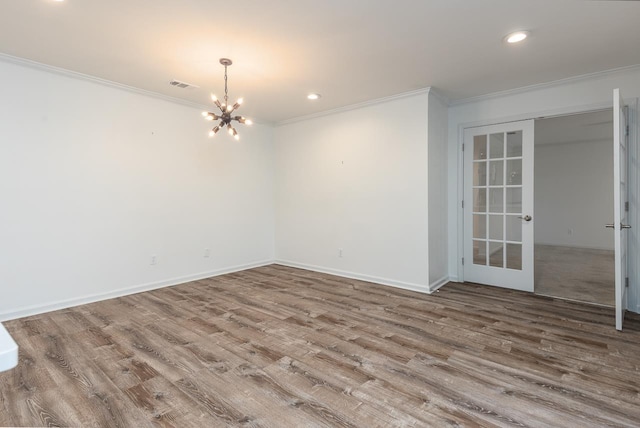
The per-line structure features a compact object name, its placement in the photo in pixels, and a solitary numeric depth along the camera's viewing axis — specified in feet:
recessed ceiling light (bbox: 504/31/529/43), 8.84
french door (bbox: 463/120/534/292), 13.58
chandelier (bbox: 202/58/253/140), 10.63
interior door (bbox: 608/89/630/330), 9.25
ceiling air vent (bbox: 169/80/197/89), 12.66
